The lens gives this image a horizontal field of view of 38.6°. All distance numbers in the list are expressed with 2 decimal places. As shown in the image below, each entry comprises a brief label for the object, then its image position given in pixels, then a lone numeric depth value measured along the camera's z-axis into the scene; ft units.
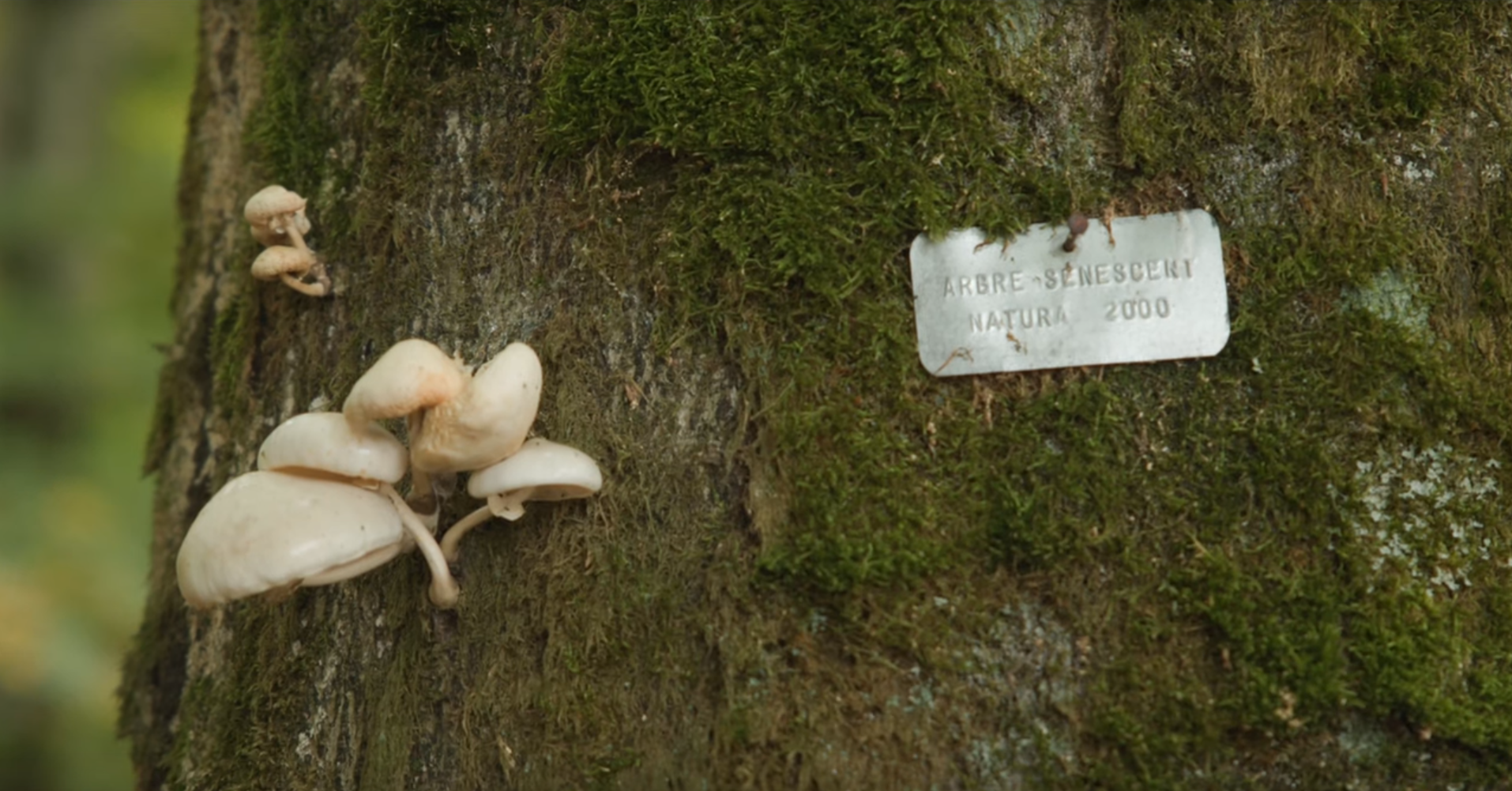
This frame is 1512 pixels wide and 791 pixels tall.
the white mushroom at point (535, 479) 2.02
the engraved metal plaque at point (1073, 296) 2.06
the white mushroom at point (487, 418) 2.00
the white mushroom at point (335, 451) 2.03
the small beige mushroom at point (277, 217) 2.23
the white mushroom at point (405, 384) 1.98
